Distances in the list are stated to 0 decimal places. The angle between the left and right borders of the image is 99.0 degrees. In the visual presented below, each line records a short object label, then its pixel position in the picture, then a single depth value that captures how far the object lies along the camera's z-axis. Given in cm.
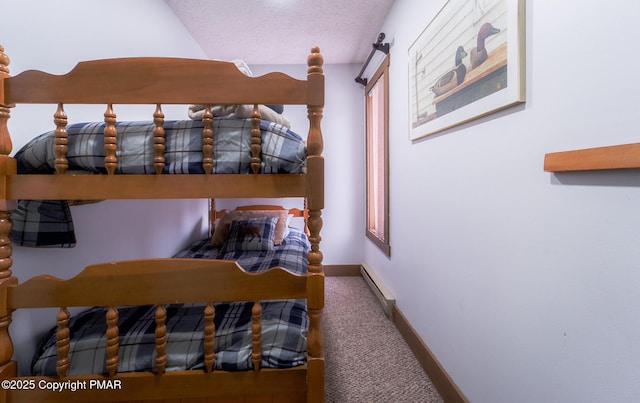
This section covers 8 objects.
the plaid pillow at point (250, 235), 216
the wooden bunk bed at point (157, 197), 82
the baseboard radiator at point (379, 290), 212
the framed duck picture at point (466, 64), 89
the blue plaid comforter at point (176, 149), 85
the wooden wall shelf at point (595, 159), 57
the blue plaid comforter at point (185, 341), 88
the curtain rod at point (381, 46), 217
